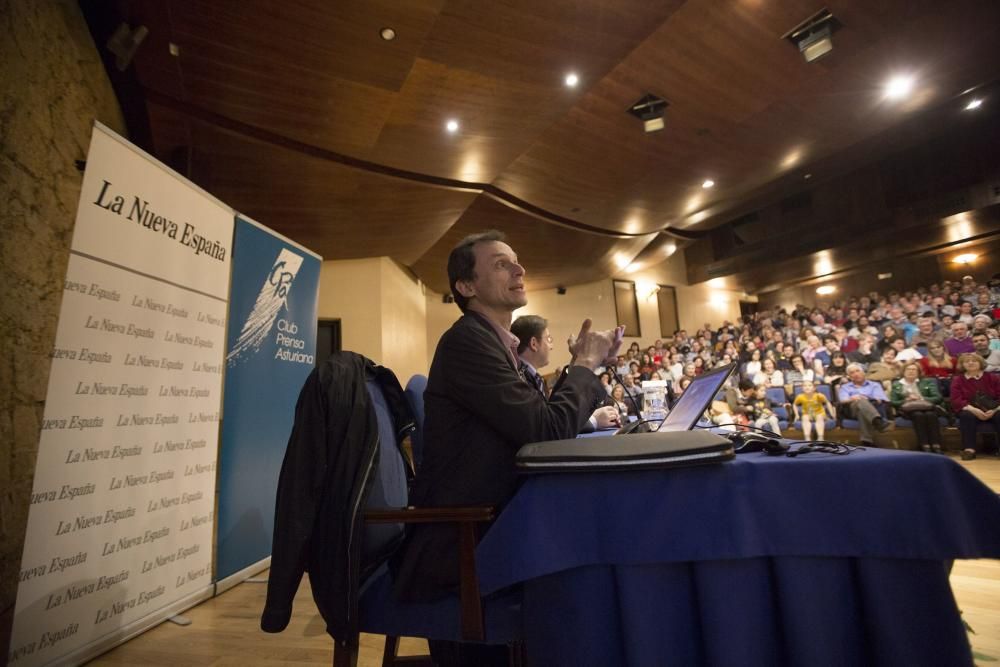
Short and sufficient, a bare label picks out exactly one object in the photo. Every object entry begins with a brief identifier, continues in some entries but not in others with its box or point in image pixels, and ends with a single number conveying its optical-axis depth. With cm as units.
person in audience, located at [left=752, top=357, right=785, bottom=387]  603
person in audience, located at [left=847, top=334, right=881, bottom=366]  586
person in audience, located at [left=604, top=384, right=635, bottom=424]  512
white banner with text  157
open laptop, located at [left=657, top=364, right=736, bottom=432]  100
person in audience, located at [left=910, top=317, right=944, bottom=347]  534
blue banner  244
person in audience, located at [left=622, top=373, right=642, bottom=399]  710
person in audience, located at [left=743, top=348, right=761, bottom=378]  637
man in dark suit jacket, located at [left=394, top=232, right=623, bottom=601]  89
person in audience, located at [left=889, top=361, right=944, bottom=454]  442
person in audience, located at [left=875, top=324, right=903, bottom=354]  591
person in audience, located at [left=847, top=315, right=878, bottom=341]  659
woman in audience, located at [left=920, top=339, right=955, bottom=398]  478
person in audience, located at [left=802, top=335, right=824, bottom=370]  634
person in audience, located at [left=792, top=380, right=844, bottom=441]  477
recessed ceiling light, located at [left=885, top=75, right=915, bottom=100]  509
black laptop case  66
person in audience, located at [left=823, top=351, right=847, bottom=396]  544
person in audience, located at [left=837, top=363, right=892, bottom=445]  454
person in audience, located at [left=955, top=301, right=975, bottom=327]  610
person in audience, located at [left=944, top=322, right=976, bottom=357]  501
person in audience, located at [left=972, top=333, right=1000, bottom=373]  466
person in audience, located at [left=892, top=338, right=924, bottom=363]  523
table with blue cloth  59
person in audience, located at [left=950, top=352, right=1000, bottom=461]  417
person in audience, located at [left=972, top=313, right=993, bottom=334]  496
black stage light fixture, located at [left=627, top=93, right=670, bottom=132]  473
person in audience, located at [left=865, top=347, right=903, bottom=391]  496
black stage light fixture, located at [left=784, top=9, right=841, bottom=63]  391
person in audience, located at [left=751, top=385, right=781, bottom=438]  481
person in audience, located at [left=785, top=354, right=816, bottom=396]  552
